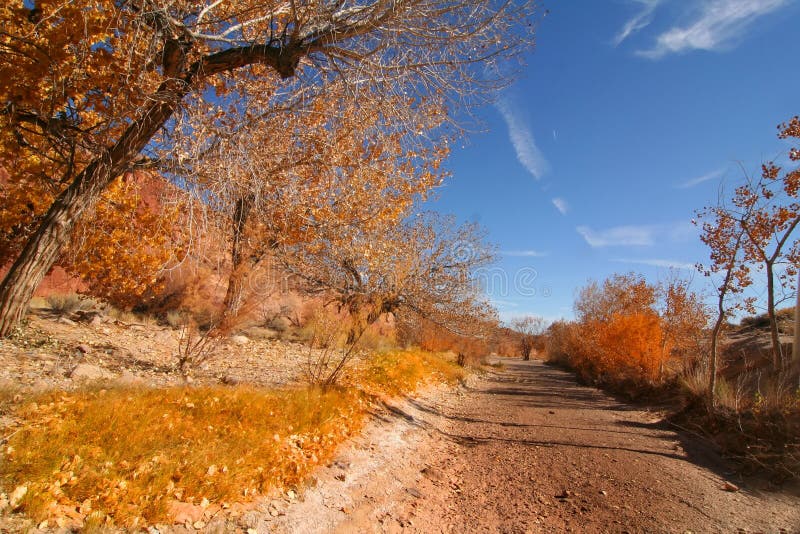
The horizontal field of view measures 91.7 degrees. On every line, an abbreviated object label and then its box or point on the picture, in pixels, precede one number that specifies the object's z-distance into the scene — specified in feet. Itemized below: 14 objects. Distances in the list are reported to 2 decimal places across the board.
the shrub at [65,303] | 34.01
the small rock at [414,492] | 15.20
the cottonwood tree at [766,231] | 27.09
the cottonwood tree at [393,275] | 40.73
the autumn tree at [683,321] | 48.44
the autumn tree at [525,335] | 203.00
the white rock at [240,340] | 35.87
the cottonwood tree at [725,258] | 29.04
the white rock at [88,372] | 15.73
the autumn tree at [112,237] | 23.25
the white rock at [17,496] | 8.09
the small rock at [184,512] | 9.74
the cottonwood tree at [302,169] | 15.74
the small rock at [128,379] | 15.53
